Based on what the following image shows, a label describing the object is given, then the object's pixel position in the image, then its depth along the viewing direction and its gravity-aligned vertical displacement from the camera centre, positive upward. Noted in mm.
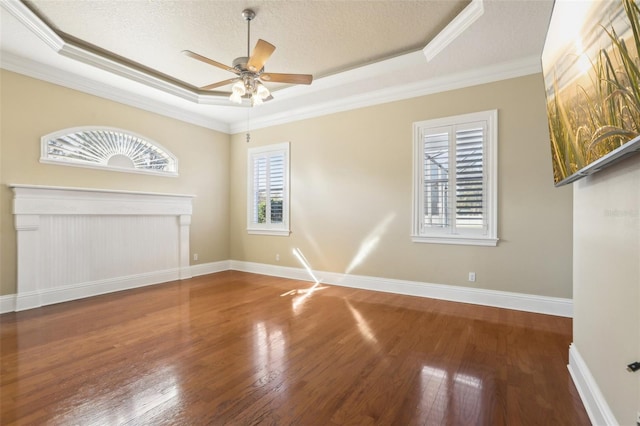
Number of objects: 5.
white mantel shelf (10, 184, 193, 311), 3744 -397
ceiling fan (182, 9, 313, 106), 2803 +1374
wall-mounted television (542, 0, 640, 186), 938 +550
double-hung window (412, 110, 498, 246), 3822 +486
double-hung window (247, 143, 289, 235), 5668 +490
